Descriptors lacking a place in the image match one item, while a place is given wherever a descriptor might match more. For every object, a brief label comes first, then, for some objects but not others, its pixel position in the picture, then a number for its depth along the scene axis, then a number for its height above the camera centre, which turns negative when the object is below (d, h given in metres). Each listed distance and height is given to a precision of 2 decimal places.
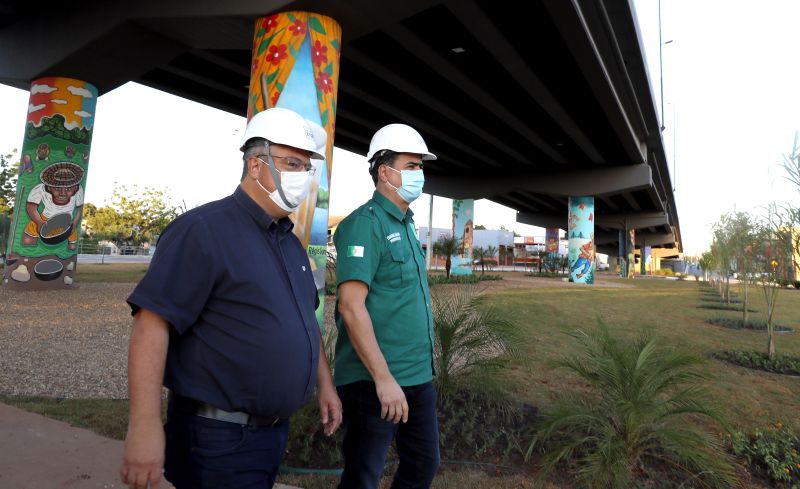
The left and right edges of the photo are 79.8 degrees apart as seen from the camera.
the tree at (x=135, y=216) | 36.97 +3.03
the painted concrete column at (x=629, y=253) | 48.56 +2.69
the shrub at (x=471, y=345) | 4.20 -0.66
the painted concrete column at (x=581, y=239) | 29.20 +2.37
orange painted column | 7.88 +3.06
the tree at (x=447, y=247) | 24.70 +1.24
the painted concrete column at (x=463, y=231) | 30.38 +2.71
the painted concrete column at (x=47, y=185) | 12.63 +1.75
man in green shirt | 2.02 -0.28
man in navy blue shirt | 1.42 -0.30
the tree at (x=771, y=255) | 7.40 +0.57
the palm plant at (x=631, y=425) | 3.13 -1.04
